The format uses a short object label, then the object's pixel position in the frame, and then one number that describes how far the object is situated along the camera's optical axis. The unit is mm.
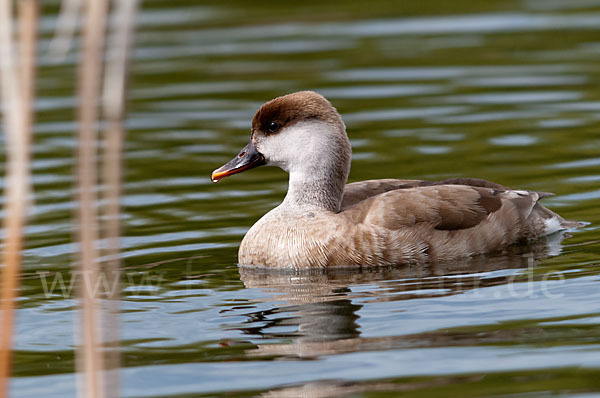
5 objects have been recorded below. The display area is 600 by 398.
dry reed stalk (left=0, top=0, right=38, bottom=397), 6055
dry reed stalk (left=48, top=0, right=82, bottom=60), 6137
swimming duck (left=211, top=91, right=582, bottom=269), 15766
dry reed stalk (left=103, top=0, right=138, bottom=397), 5918
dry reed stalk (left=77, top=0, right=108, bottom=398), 5930
